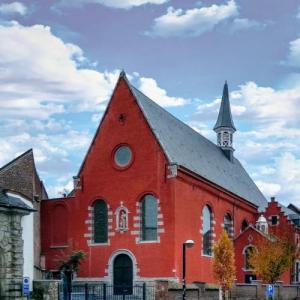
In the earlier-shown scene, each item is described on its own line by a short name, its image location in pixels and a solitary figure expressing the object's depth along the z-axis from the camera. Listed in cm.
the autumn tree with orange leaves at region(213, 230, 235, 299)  4781
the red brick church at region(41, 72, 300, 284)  4984
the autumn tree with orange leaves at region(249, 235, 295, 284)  5356
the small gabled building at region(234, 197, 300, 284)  5978
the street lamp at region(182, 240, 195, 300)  3612
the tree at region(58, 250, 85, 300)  5003
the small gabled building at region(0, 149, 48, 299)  3228
